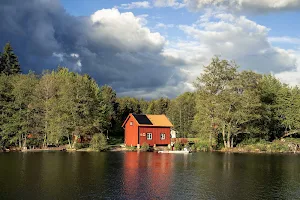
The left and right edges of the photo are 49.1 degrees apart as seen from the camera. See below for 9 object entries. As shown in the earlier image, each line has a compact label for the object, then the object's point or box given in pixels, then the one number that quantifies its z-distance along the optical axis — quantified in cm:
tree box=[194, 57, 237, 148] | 6041
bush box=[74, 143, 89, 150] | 5956
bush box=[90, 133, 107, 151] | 5762
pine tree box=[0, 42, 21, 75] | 8738
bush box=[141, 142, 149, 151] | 5944
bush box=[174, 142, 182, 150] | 5881
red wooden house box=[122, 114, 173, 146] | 6225
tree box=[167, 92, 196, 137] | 9312
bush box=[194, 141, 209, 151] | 6167
